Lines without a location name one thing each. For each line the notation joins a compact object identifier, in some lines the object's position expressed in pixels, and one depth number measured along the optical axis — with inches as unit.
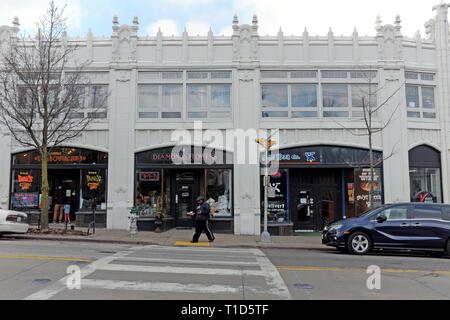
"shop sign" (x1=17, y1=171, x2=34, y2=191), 685.9
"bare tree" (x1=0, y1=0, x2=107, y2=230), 565.0
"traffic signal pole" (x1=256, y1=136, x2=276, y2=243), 549.0
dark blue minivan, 431.2
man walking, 518.3
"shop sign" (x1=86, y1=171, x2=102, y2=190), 675.4
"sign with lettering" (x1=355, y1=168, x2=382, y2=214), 665.6
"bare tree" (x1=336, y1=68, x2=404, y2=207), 667.4
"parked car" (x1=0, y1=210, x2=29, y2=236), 505.7
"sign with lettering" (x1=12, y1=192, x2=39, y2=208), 682.2
